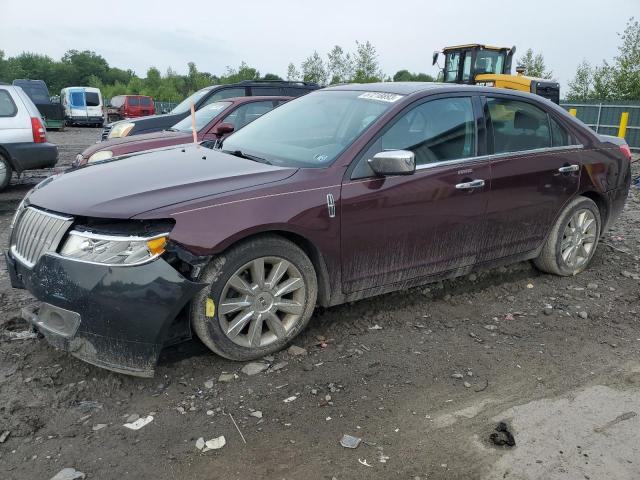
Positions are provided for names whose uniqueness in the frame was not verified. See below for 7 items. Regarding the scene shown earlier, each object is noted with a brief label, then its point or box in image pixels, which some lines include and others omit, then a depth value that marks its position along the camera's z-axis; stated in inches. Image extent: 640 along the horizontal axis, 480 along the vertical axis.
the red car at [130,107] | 1236.2
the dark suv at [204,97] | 369.4
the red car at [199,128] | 292.8
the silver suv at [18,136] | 341.1
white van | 1175.6
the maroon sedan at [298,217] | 115.9
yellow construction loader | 645.3
